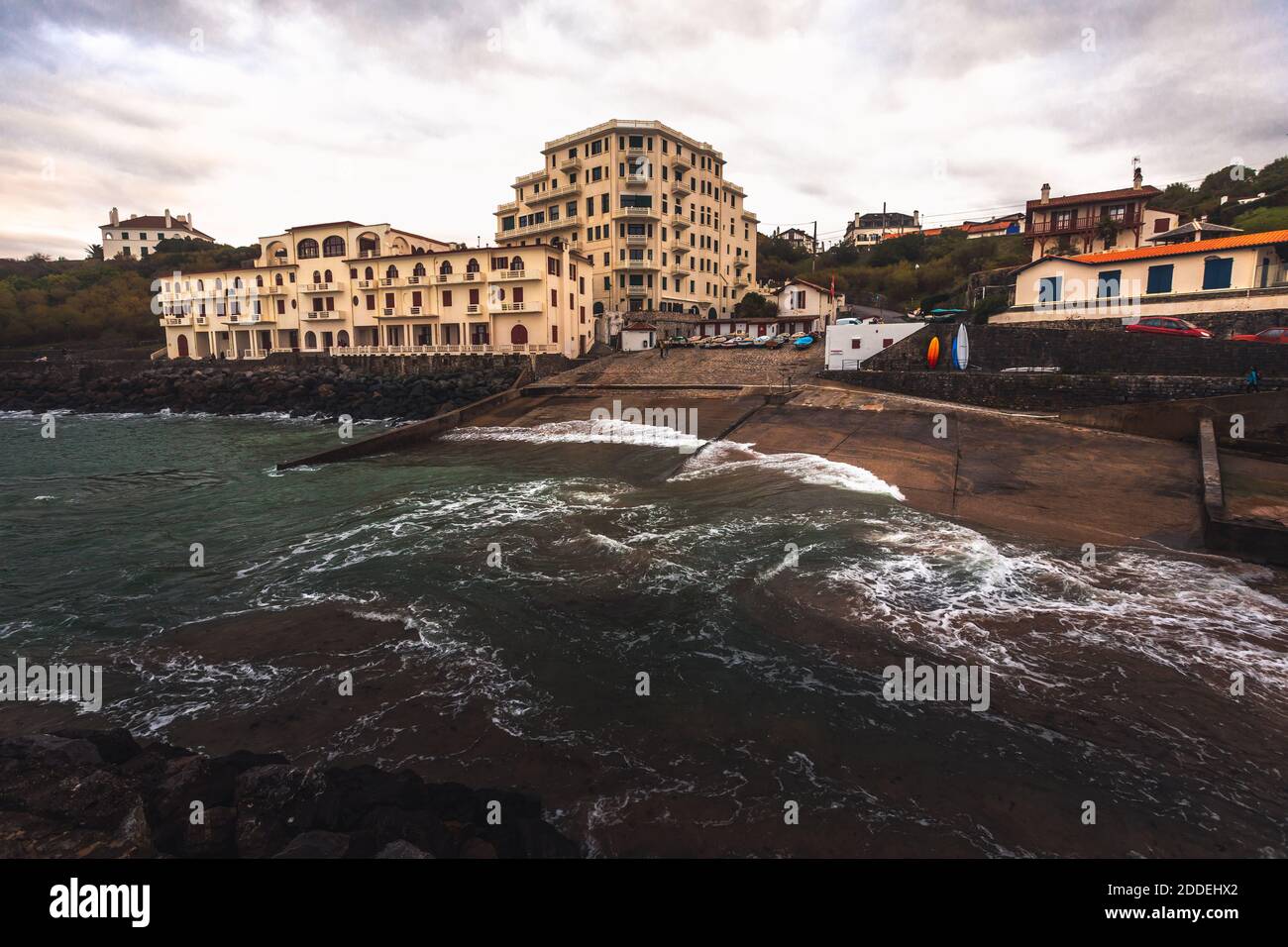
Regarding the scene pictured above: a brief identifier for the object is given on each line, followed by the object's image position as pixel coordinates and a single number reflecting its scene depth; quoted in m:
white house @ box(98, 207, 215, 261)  108.38
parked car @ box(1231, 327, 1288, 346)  22.83
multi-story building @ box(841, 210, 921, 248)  115.51
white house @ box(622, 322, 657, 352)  50.69
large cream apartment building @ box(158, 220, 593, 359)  46.69
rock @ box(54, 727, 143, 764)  6.41
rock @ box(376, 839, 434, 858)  4.78
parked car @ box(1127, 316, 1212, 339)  25.16
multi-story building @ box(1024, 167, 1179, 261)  49.78
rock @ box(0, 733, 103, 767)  6.11
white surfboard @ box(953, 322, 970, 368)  28.31
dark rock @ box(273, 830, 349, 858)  4.89
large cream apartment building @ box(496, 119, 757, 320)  57.91
